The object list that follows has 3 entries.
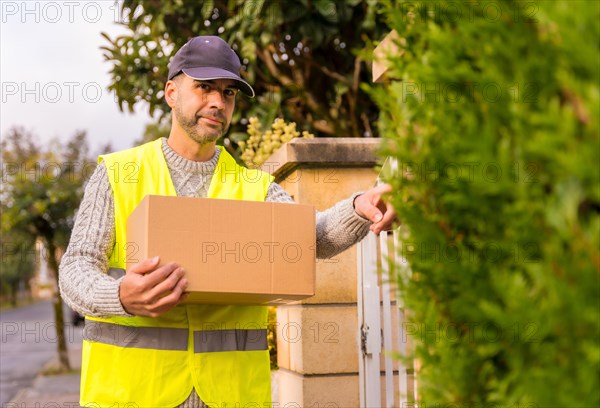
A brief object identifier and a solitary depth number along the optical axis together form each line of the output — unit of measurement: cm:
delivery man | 253
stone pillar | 448
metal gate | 397
